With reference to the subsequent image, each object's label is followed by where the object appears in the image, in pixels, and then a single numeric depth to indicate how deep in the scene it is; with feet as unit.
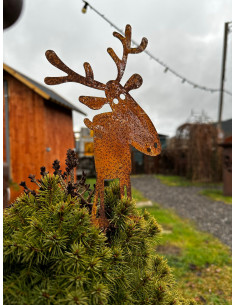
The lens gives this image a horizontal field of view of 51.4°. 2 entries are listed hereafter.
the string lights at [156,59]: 12.35
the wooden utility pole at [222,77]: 33.85
